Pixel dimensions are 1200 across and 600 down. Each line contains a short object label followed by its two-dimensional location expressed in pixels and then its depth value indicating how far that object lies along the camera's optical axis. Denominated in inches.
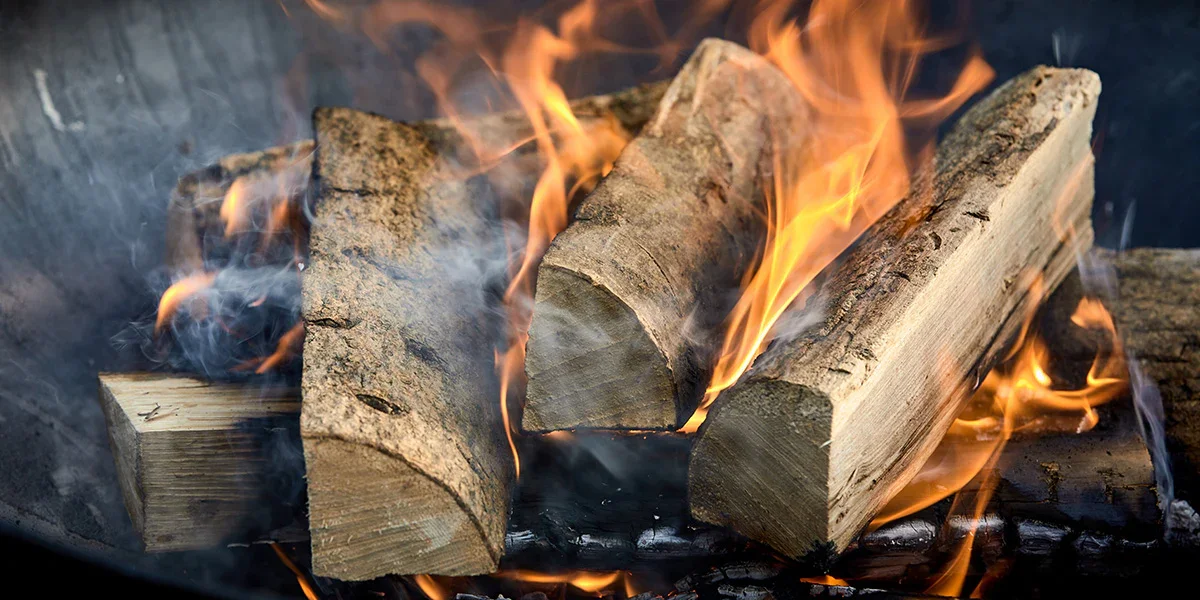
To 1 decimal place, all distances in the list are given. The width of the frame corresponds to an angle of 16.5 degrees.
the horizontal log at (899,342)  78.3
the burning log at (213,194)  86.5
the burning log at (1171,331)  84.6
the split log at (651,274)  79.9
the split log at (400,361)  78.8
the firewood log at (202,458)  81.6
